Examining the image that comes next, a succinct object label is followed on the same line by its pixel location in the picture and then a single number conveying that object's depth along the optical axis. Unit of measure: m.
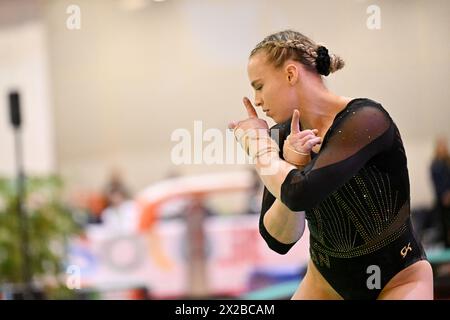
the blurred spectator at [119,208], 10.91
